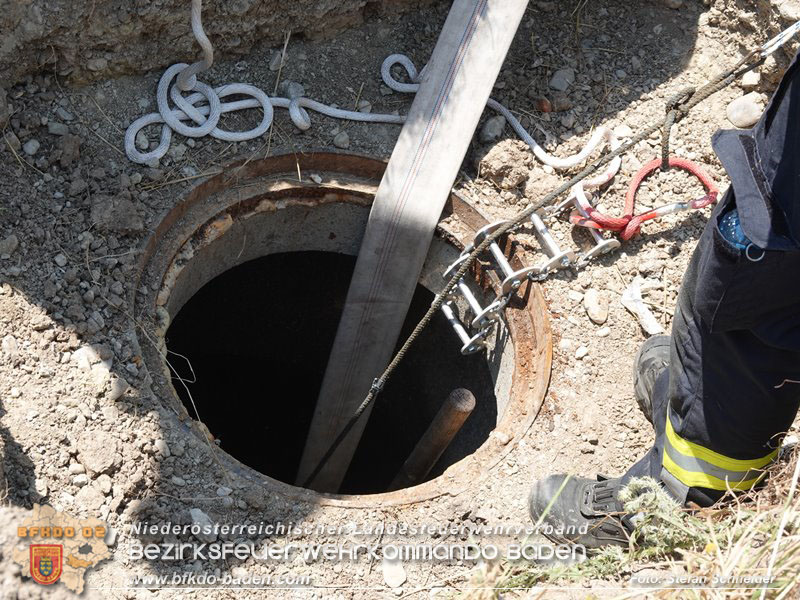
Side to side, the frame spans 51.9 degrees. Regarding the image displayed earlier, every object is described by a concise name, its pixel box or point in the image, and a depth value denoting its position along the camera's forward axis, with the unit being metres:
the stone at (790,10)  3.24
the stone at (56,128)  2.92
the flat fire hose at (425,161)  3.28
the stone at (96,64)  2.97
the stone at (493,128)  3.39
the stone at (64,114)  2.96
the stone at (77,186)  2.86
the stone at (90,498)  2.39
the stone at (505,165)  3.31
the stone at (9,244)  2.66
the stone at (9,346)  2.52
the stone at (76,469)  2.42
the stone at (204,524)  2.46
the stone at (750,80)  3.43
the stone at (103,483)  2.43
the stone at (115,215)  2.82
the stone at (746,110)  3.41
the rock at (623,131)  3.45
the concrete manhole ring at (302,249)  2.79
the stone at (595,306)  3.16
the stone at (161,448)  2.55
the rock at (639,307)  3.12
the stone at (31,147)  2.87
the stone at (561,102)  3.46
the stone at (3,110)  2.78
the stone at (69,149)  2.88
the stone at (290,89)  3.30
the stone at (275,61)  3.31
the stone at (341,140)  3.30
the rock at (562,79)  3.50
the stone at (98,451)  2.44
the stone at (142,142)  3.03
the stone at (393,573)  2.51
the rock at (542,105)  3.48
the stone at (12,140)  2.83
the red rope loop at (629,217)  3.20
